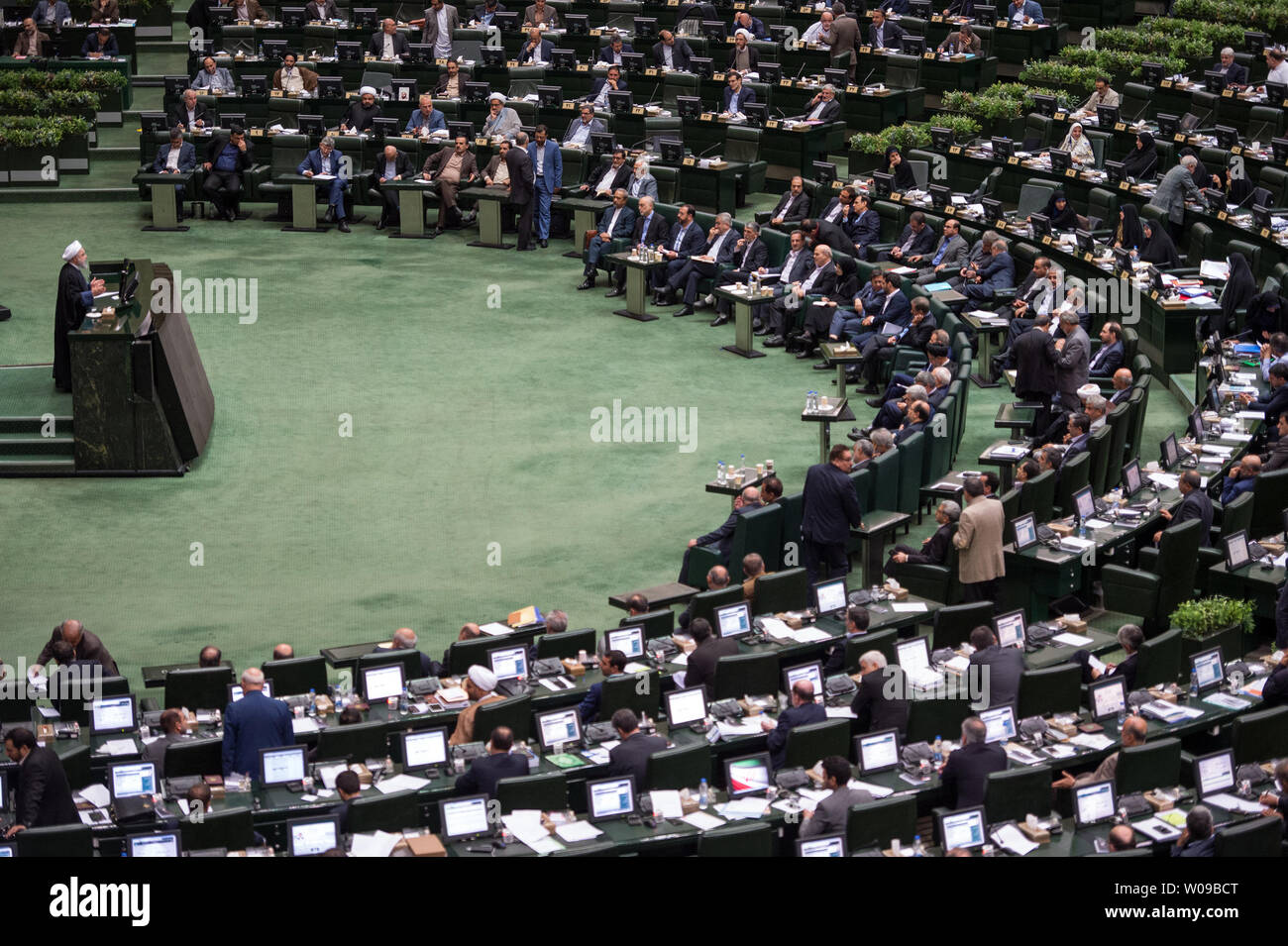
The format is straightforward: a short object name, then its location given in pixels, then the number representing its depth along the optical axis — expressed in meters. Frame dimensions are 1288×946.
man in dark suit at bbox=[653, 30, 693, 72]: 28.67
